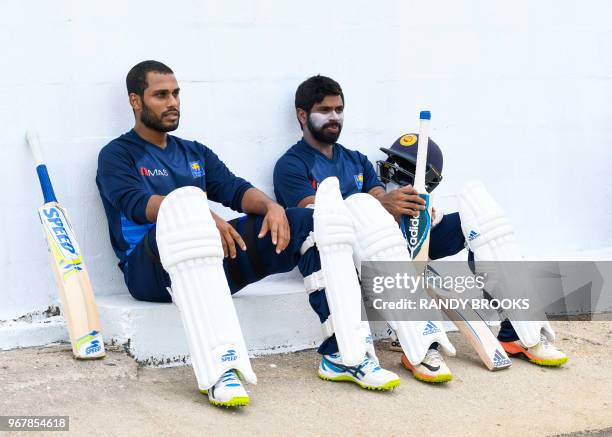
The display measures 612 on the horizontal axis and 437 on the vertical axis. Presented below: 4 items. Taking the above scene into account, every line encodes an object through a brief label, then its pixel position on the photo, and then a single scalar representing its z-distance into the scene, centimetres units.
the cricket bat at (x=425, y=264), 754
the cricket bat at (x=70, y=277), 679
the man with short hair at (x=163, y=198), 679
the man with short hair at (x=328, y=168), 796
